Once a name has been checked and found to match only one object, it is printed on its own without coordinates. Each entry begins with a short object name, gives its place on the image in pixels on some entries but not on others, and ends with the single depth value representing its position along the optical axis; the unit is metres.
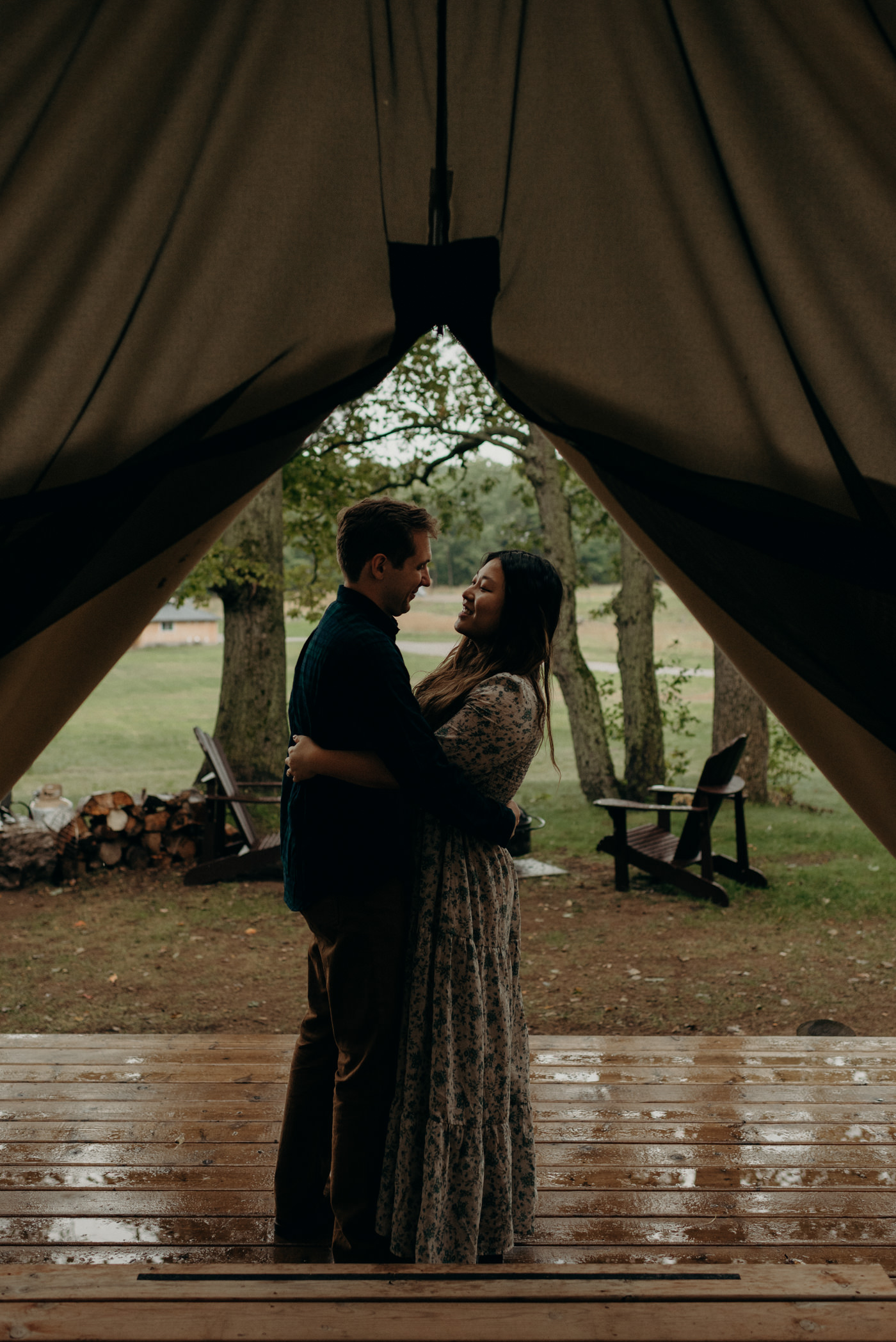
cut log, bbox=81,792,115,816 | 7.20
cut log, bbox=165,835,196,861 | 7.41
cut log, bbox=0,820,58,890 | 6.85
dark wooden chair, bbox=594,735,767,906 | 6.44
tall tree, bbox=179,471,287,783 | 8.30
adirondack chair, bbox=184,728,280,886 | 6.59
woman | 2.18
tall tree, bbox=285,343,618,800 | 9.69
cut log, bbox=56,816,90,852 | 7.08
